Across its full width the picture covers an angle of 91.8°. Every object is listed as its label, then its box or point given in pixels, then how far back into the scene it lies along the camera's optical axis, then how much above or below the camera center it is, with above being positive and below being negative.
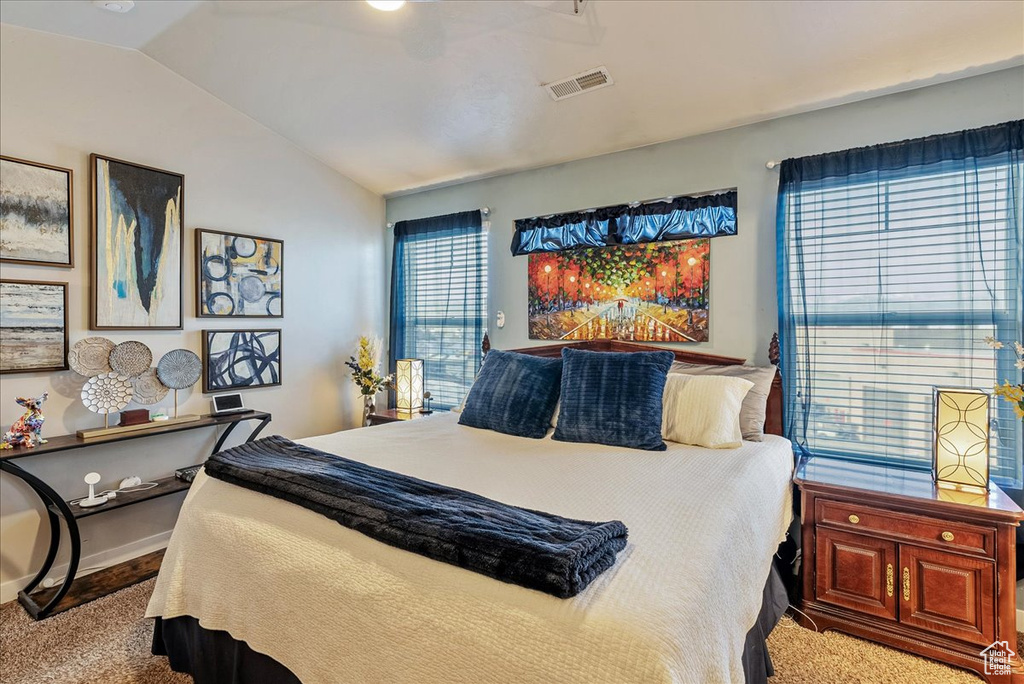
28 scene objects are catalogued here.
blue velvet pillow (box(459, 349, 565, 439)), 2.68 -0.33
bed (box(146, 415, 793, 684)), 0.99 -0.60
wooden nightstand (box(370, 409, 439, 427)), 3.68 -0.58
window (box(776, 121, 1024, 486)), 2.21 +0.25
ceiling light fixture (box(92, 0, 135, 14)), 2.43 +1.66
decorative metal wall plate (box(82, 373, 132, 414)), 2.65 -0.29
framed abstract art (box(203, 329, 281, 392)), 3.31 -0.14
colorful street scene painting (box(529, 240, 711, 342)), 3.03 +0.31
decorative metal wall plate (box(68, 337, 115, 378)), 2.65 -0.09
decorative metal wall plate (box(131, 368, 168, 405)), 2.88 -0.29
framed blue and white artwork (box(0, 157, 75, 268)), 2.50 +0.66
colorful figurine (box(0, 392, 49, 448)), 2.43 -0.44
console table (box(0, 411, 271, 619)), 2.37 -0.85
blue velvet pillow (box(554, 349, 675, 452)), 2.36 -0.30
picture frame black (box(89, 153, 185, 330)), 2.77 +0.58
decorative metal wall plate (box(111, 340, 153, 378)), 2.74 -0.11
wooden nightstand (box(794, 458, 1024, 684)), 1.87 -0.91
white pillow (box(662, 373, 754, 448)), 2.34 -0.35
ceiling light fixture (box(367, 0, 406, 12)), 2.19 +1.49
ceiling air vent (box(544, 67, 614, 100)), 2.58 +1.37
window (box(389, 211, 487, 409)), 3.93 +0.33
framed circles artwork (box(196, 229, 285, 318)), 3.29 +0.45
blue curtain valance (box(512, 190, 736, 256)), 2.95 +0.75
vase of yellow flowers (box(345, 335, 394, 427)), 3.98 -0.32
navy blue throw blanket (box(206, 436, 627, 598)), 1.10 -0.49
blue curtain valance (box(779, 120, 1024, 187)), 2.20 +0.89
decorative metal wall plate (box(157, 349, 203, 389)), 2.97 -0.18
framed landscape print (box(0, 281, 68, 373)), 2.51 +0.07
